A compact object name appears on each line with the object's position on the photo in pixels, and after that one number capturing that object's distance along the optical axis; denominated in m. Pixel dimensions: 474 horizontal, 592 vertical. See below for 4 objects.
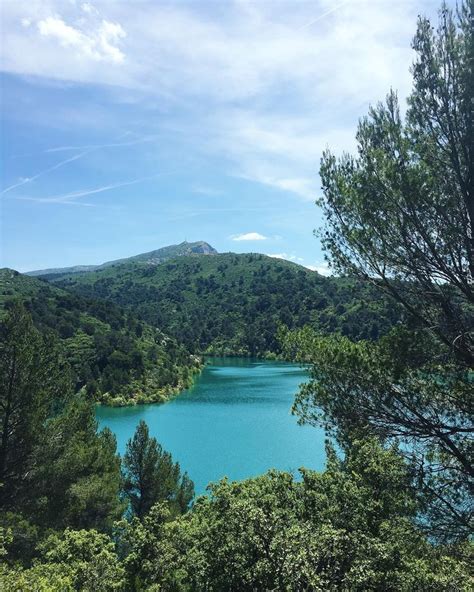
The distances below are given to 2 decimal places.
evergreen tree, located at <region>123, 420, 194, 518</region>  19.69
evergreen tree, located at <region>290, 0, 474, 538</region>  6.87
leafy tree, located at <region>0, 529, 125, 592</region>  6.83
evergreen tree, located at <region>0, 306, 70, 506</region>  13.46
